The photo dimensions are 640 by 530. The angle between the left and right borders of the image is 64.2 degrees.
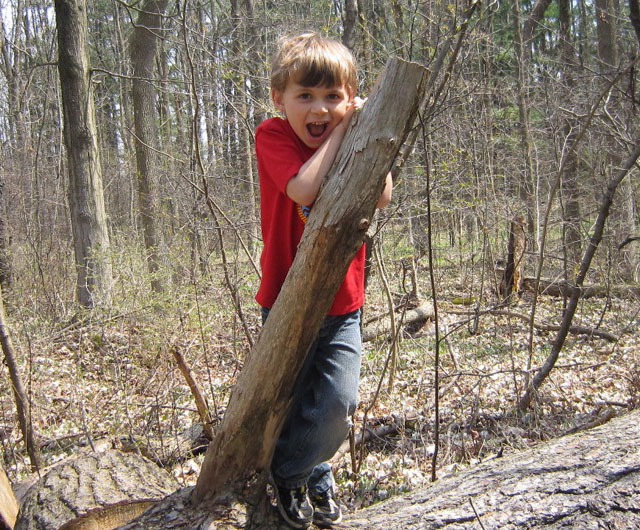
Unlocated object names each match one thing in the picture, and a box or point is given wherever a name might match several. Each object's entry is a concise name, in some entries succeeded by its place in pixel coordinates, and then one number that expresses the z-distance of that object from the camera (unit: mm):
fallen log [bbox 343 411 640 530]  1767
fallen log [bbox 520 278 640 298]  6871
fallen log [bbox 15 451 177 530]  1958
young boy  1750
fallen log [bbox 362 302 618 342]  6540
